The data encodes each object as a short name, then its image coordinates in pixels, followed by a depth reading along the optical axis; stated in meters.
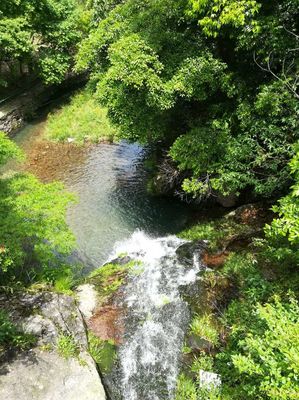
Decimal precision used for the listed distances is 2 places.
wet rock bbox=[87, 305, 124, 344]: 10.96
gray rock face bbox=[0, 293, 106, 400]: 8.61
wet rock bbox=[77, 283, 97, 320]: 11.66
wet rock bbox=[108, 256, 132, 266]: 13.80
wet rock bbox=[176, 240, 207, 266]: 13.50
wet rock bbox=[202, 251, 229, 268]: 13.16
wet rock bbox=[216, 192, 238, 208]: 16.03
